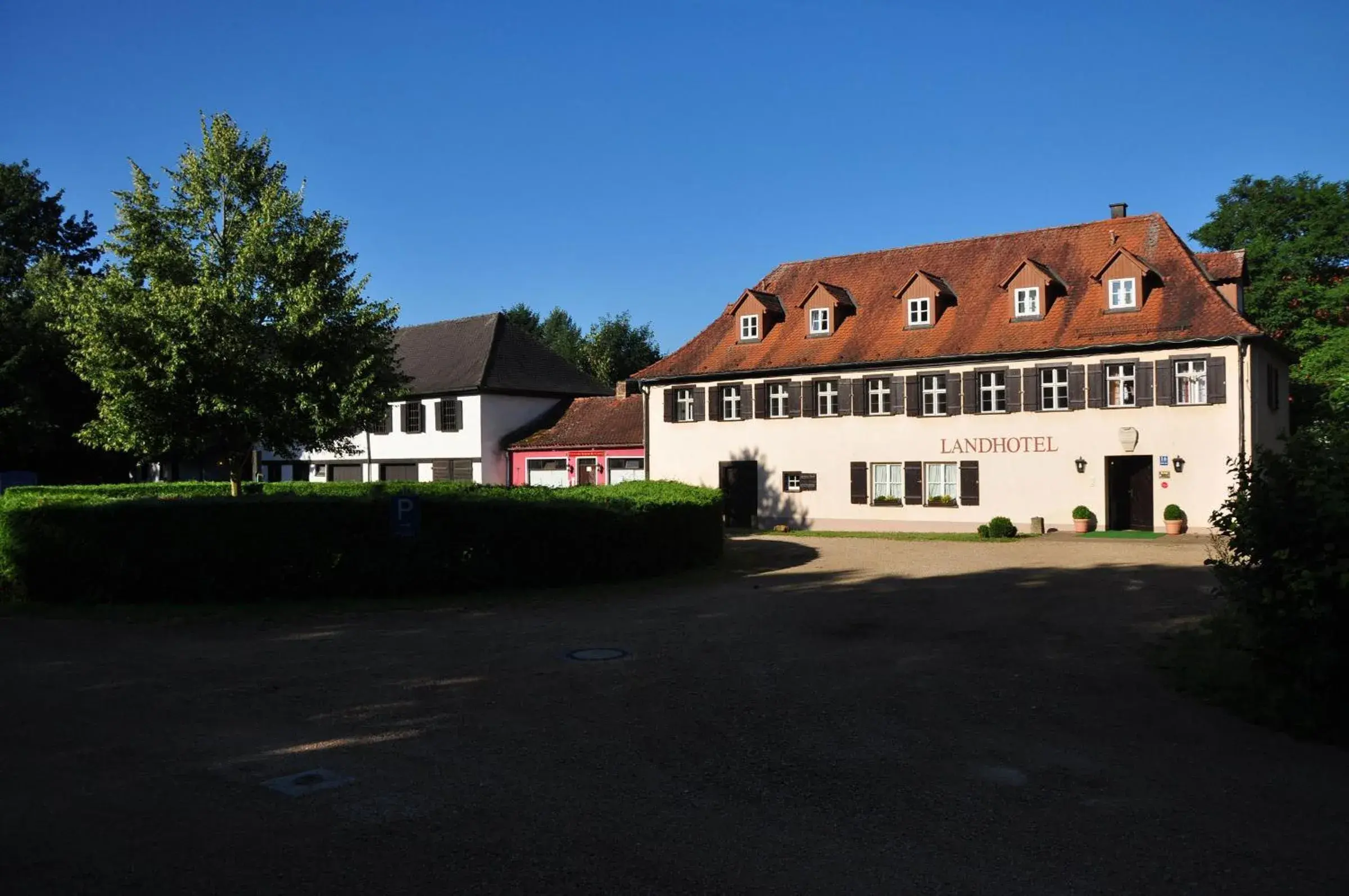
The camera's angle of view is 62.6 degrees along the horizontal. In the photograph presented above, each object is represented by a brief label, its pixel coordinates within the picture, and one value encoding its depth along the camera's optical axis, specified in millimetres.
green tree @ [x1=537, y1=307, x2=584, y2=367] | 76938
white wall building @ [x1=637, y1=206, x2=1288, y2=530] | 29578
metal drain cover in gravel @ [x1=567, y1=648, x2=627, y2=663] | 11320
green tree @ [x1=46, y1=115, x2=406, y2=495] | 27266
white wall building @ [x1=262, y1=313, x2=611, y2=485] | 47469
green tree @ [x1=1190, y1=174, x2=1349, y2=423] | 39562
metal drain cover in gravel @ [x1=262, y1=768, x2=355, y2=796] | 6688
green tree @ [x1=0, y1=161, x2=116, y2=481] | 43562
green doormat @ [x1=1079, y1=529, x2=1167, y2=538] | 29250
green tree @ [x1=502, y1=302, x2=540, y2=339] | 84000
